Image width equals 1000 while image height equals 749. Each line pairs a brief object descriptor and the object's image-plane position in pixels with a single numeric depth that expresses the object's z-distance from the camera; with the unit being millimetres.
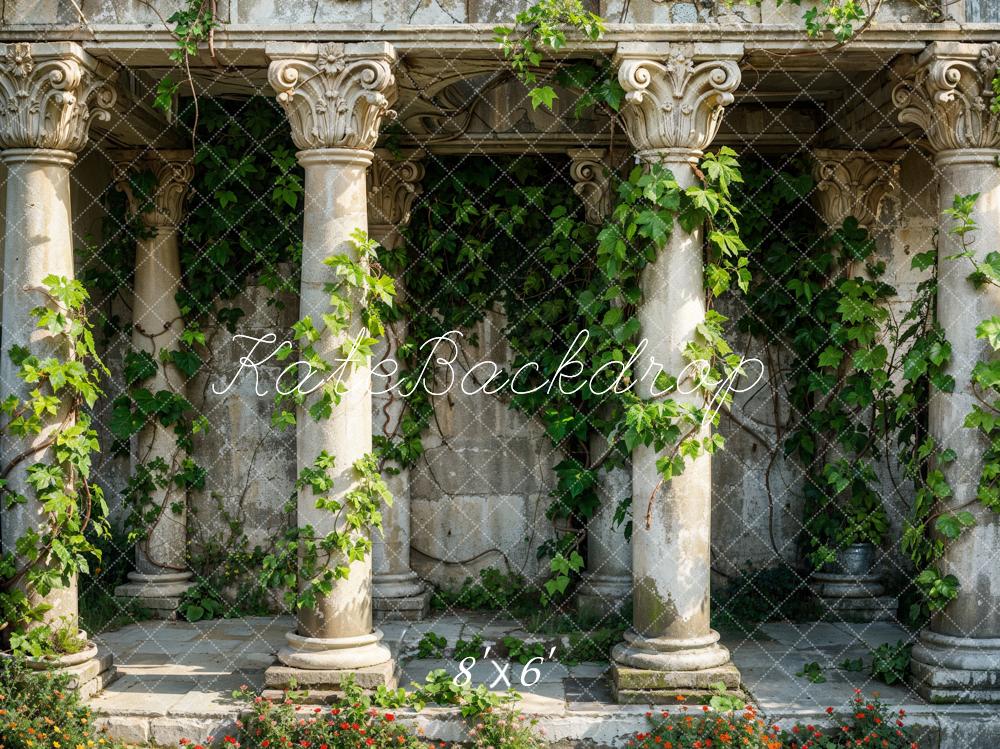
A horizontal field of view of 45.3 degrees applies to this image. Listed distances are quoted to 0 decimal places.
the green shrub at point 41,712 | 6891
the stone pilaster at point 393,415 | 9641
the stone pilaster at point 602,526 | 9336
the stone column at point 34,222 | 7406
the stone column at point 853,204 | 9492
